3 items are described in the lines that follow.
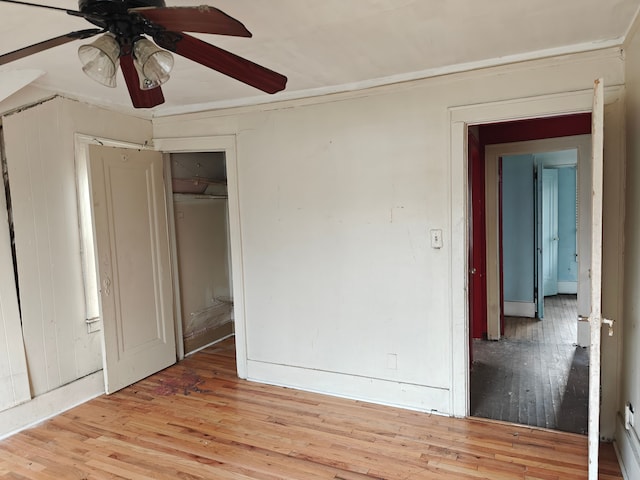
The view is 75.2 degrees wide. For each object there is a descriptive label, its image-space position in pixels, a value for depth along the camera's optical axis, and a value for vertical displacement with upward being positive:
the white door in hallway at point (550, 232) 6.68 -0.42
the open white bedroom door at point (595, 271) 1.92 -0.31
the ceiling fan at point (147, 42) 1.23 +0.61
